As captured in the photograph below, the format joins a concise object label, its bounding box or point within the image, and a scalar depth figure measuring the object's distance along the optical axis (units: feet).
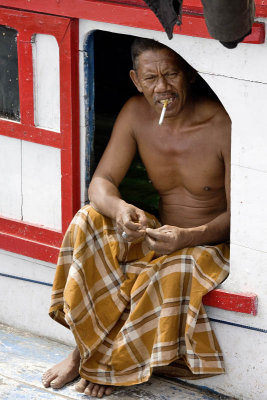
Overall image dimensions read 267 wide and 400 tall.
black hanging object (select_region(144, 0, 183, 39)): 7.25
